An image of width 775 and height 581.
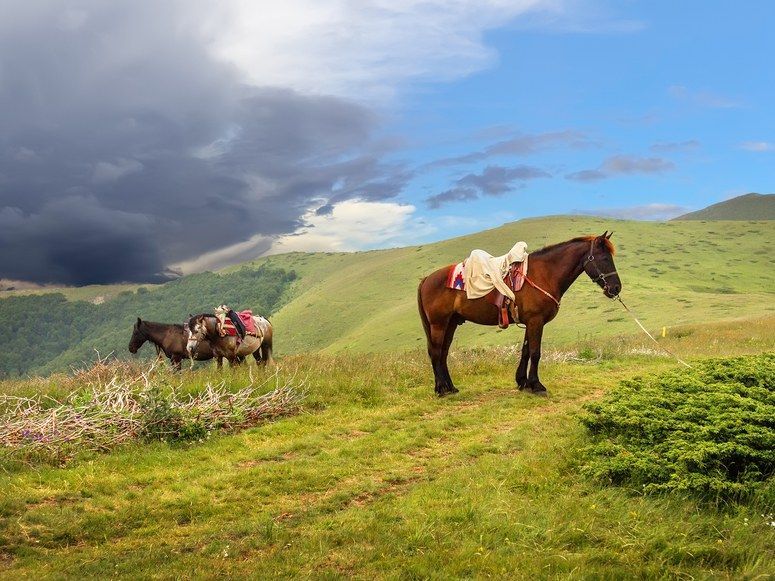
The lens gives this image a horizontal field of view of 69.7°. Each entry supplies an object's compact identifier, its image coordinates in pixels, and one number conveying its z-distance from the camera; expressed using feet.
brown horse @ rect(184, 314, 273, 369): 49.93
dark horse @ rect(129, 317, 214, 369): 62.44
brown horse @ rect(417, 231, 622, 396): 39.47
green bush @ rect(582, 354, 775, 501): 18.03
